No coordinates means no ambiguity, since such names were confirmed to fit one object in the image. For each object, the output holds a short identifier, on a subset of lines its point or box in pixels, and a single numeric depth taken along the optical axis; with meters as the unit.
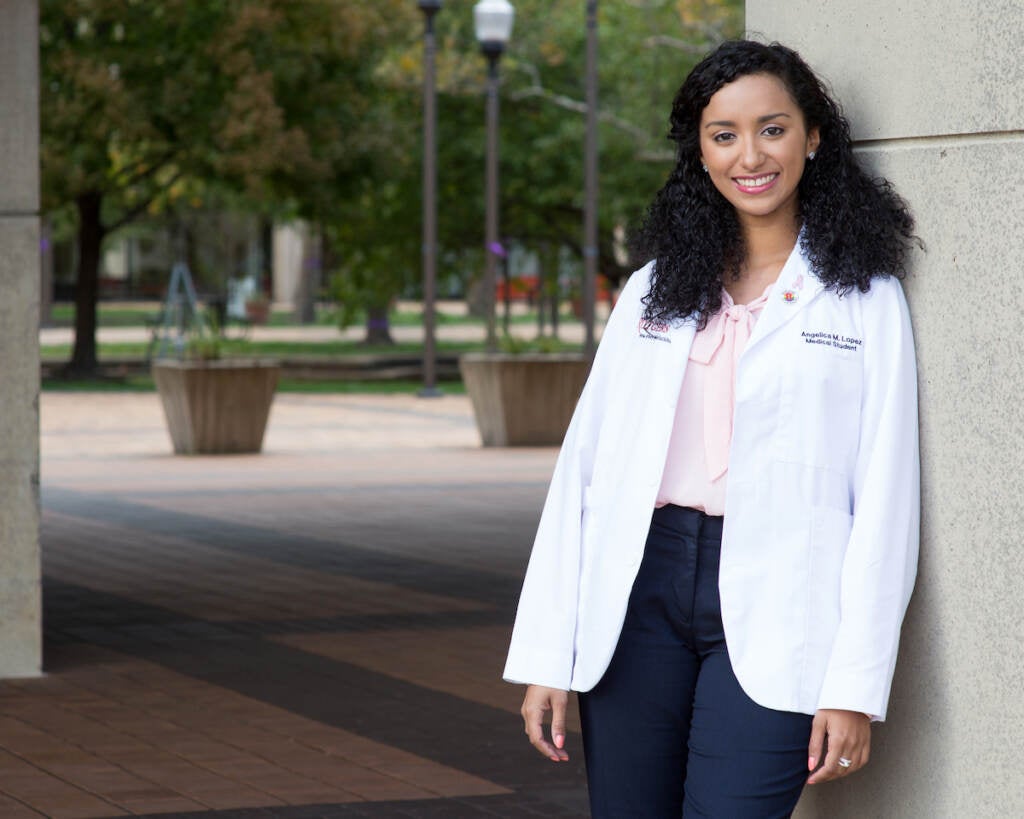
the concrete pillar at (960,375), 2.79
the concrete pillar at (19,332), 6.96
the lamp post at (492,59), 22.64
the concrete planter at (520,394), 17.17
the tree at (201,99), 25.58
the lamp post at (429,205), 23.48
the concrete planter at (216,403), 16.25
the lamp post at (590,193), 22.23
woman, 2.84
